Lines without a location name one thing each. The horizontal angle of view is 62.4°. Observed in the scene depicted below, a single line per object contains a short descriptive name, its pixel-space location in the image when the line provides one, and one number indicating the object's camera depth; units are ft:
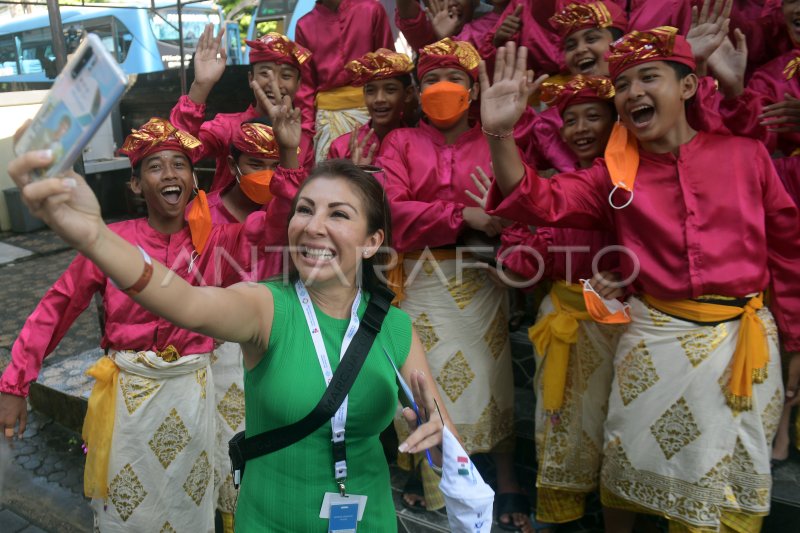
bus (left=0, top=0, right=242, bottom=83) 43.01
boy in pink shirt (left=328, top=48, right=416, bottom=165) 11.74
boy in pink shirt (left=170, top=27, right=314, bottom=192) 12.68
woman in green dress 5.66
